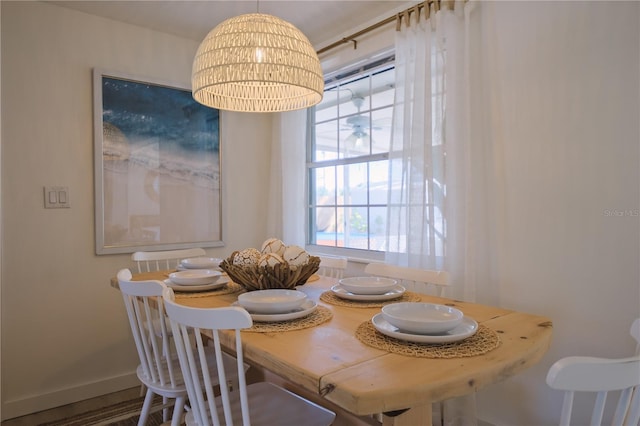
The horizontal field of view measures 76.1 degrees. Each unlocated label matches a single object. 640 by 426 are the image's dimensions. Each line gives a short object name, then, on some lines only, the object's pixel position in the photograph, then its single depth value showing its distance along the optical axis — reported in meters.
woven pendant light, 1.54
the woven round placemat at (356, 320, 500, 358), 1.00
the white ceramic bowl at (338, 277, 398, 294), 1.58
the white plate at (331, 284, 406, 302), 1.55
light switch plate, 2.43
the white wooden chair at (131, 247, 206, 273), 2.46
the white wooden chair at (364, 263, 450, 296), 1.77
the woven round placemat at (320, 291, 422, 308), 1.52
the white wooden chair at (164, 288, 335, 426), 1.05
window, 2.75
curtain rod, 2.18
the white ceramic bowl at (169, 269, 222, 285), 1.77
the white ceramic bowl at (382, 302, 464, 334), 1.07
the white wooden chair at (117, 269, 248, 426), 1.49
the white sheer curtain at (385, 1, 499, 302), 2.05
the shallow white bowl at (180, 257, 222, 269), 2.17
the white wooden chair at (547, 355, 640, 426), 0.73
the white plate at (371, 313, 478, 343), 1.04
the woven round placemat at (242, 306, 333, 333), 1.22
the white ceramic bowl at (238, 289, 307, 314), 1.31
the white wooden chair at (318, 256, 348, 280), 2.24
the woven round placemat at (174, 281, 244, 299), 1.71
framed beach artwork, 2.63
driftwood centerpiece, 1.61
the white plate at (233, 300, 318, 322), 1.27
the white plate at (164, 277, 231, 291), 1.77
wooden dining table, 0.83
